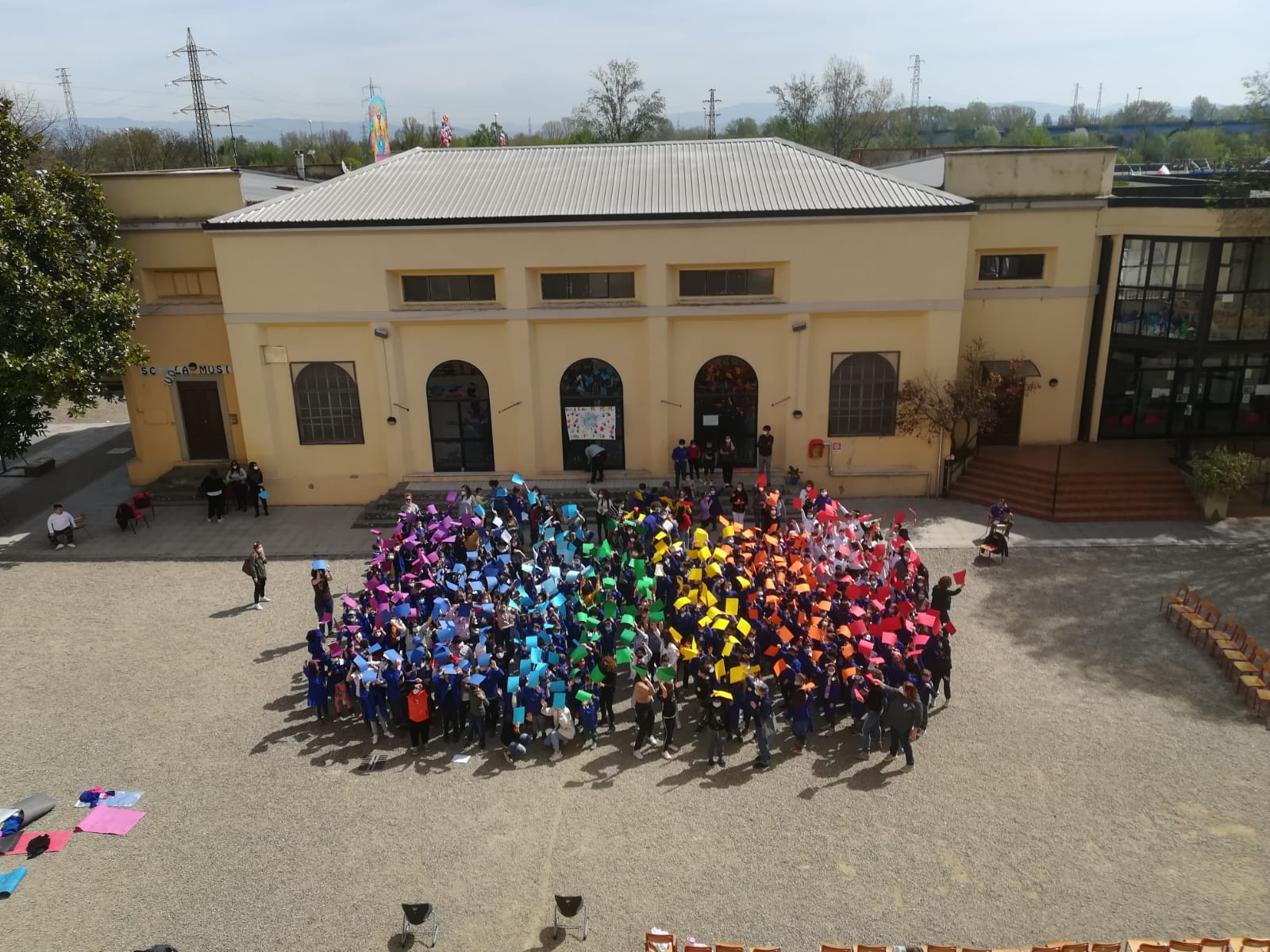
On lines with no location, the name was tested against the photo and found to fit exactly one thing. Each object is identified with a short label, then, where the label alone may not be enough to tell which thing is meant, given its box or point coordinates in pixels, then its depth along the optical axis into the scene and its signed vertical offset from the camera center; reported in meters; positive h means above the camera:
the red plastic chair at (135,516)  22.42 -7.47
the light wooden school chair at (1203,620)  15.51 -7.44
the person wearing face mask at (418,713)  12.59 -7.06
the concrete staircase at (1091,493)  21.80 -7.42
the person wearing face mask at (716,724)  12.40 -7.21
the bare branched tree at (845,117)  86.94 +8.00
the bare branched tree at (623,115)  83.38 +8.24
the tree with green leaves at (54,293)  19.58 -1.71
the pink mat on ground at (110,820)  11.38 -7.67
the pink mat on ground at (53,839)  11.06 -7.66
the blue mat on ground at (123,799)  11.89 -7.68
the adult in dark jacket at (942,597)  14.96 -6.62
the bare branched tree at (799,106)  90.00 +9.44
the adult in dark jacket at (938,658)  13.77 -7.00
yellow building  22.02 -2.64
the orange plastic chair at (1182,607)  16.27 -7.53
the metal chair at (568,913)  9.27 -7.47
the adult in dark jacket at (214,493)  22.95 -7.04
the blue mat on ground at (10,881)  10.32 -7.61
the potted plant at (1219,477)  20.73 -6.59
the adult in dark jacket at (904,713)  12.15 -6.93
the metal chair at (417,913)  9.17 -7.14
